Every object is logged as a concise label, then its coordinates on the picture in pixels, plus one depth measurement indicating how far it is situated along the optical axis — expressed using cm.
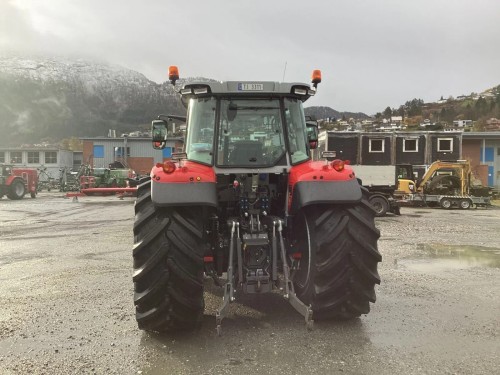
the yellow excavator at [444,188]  2395
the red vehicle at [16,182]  2869
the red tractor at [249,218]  442
